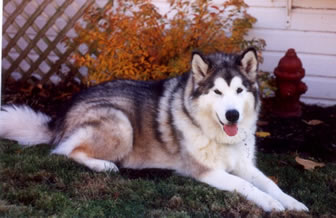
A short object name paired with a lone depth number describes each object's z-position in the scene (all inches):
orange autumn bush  207.2
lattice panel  254.4
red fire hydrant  220.7
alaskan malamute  149.0
